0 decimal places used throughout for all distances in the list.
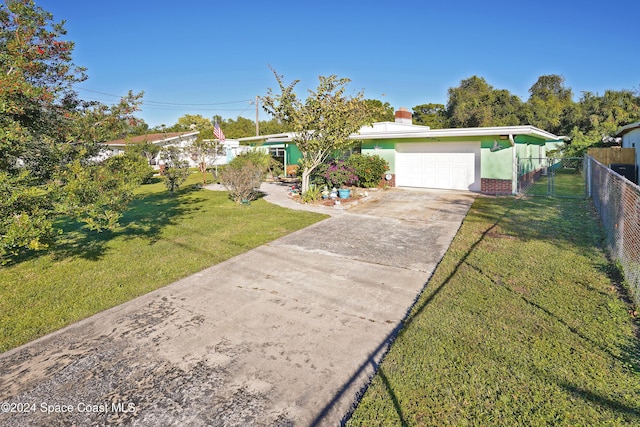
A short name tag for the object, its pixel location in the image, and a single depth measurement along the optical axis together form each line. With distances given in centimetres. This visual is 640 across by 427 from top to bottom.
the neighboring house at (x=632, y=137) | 1312
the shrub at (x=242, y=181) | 1278
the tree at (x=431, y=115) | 4288
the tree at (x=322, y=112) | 1205
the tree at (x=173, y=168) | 1481
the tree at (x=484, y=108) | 3681
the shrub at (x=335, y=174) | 1386
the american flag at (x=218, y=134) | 2127
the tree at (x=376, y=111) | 1312
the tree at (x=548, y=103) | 3252
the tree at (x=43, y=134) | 452
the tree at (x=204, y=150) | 2141
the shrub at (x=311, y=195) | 1288
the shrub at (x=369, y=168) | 1577
